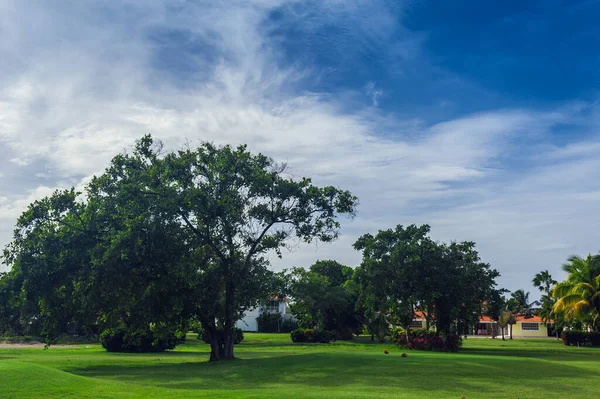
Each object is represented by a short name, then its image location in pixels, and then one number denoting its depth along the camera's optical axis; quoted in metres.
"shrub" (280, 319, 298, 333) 92.94
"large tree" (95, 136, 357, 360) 31.03
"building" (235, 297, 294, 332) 101.38
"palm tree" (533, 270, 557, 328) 86.06
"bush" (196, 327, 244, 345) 56.74
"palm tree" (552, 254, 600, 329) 53.00
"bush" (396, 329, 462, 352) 43.47
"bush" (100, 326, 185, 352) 43.38
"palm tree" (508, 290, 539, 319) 105.91
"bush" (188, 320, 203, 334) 33.53
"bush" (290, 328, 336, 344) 64.44
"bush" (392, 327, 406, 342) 47.25
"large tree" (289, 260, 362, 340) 67.06
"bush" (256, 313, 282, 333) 94.07
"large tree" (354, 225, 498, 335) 43.91
